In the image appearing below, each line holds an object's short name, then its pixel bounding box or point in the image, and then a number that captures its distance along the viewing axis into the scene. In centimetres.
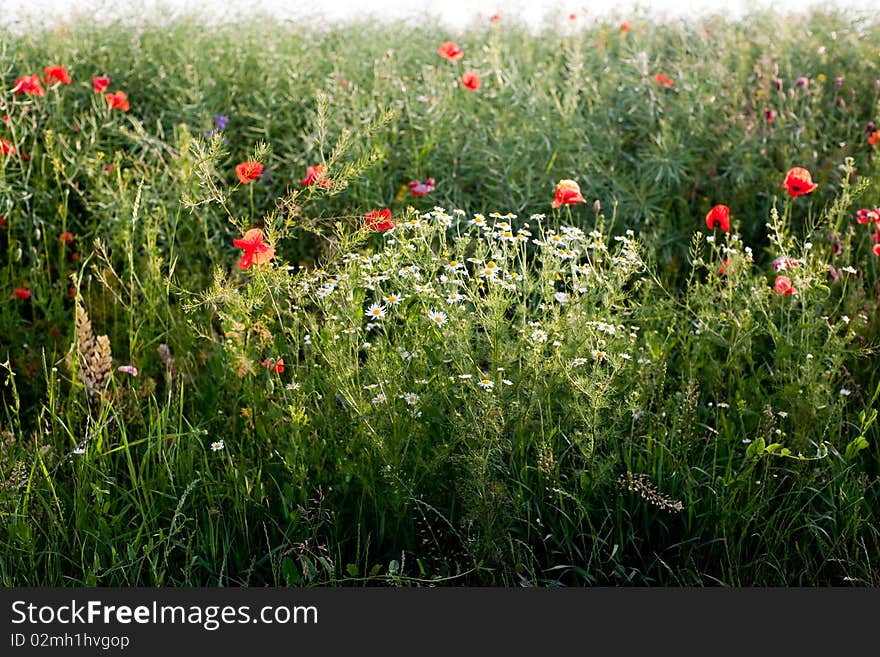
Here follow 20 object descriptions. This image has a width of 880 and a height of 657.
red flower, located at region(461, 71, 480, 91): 418
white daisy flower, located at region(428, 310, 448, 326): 243
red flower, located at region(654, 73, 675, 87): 480
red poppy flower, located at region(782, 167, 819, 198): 309
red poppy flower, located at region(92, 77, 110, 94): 413
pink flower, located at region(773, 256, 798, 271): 276
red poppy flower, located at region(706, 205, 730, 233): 303
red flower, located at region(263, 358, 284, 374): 248
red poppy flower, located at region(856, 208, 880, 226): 299
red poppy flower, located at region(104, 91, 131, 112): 410
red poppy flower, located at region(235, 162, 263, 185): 249
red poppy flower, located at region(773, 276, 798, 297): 280
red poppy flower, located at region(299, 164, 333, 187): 241
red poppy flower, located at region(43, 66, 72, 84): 399
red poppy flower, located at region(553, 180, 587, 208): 292
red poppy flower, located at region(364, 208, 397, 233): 246
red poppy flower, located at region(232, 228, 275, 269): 241
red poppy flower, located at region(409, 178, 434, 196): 357
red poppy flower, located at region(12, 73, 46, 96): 386
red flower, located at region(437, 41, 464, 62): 440
